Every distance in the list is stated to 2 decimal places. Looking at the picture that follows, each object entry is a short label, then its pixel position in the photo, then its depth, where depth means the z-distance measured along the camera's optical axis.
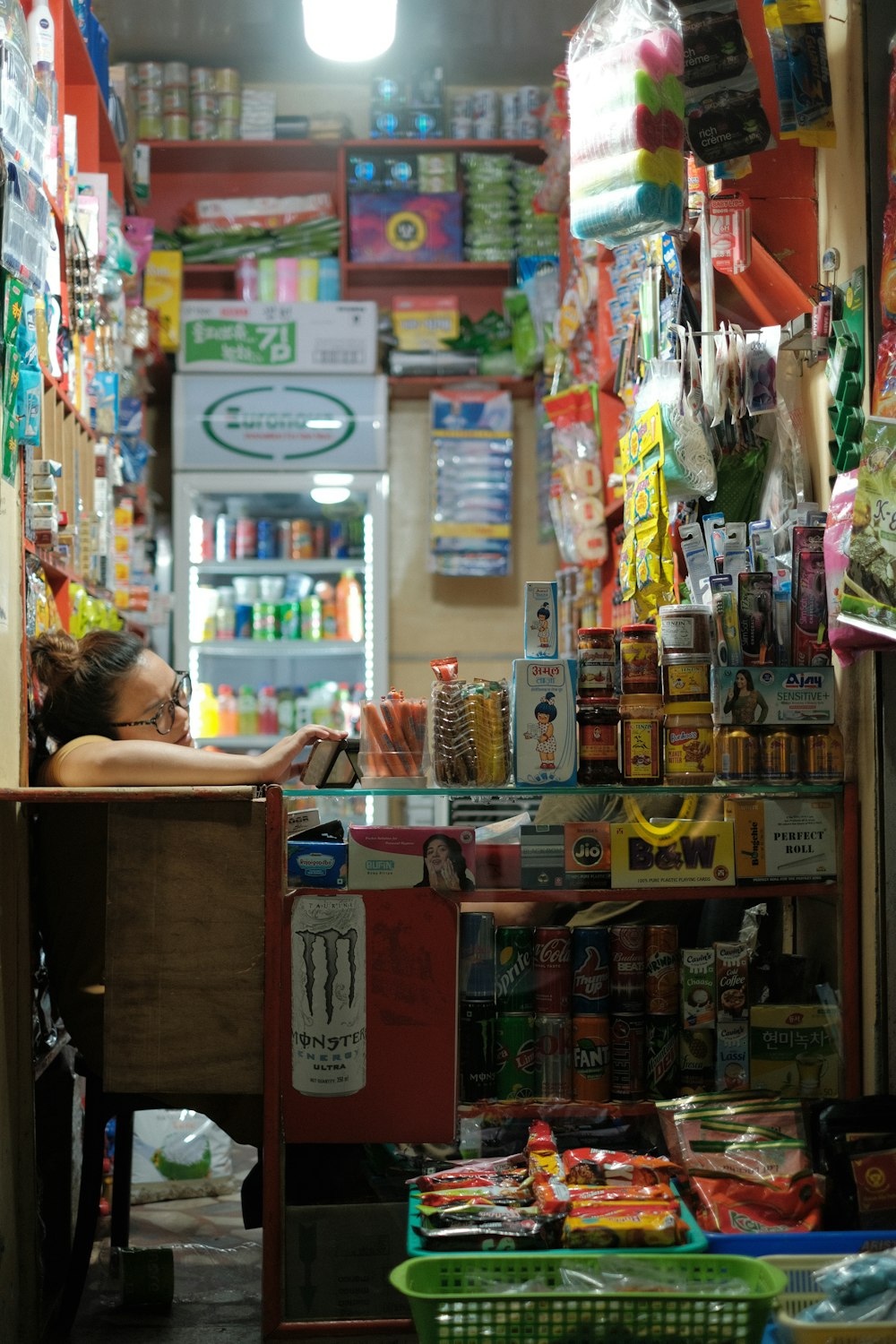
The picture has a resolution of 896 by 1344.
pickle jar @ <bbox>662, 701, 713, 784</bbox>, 2.70
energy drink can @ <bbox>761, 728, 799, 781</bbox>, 2.72
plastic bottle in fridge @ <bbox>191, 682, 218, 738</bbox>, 5.90
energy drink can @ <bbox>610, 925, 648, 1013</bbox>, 2.67
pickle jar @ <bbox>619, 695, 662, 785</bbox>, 2.70
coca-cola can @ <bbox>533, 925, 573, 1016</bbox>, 2.67
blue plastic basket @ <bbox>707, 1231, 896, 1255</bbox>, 2.08
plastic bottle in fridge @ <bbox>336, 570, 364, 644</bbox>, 6.01
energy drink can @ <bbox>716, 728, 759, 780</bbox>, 2.72
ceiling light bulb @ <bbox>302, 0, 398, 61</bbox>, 5.01
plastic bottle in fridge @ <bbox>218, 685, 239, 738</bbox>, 5.91
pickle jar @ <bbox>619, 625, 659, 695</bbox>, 2.72
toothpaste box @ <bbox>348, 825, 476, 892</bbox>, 2.64
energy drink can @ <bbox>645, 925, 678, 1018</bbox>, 2.67
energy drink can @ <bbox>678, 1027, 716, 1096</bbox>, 2.67
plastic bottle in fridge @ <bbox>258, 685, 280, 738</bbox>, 5.96
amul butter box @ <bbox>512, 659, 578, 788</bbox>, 2.67
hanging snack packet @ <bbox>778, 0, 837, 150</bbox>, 2.76
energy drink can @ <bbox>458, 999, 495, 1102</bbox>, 2.64
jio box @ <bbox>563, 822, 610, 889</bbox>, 2.68
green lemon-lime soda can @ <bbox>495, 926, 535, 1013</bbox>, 2.67
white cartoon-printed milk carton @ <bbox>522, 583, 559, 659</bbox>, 2.75
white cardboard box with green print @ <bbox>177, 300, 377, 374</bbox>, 5.93
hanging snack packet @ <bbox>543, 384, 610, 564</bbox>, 4.82
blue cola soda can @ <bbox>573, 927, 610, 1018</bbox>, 2.67
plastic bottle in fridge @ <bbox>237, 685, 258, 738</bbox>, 5.94
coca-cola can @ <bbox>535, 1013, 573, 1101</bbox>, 2.66
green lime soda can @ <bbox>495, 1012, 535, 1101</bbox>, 2.65
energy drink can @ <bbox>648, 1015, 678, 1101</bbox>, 2.66
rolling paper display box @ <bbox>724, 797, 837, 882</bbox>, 2.71
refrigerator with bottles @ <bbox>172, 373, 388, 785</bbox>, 5.91
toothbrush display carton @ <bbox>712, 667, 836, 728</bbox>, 2.71
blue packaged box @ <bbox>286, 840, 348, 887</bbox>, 2.63
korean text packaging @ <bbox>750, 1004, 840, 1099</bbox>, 2.68
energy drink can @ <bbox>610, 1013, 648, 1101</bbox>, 2.65
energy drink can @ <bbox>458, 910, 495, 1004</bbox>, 2.66
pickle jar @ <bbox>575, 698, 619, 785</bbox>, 2.70
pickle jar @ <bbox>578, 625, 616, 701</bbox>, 2.72
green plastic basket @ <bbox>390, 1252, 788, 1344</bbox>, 1.82
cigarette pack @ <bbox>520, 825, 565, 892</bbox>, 2.67
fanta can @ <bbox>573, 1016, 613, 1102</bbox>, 2.65
